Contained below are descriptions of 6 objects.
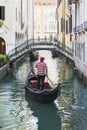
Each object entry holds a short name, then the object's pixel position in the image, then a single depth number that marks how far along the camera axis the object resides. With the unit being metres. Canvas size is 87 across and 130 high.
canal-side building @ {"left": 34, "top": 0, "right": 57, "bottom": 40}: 59.76
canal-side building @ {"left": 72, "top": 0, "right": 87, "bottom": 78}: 16.64
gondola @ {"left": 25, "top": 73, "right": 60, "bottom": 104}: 10.72
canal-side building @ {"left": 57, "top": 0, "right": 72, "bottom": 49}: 25.84
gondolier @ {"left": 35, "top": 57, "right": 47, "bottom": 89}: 11.68
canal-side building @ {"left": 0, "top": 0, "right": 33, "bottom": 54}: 23.71
